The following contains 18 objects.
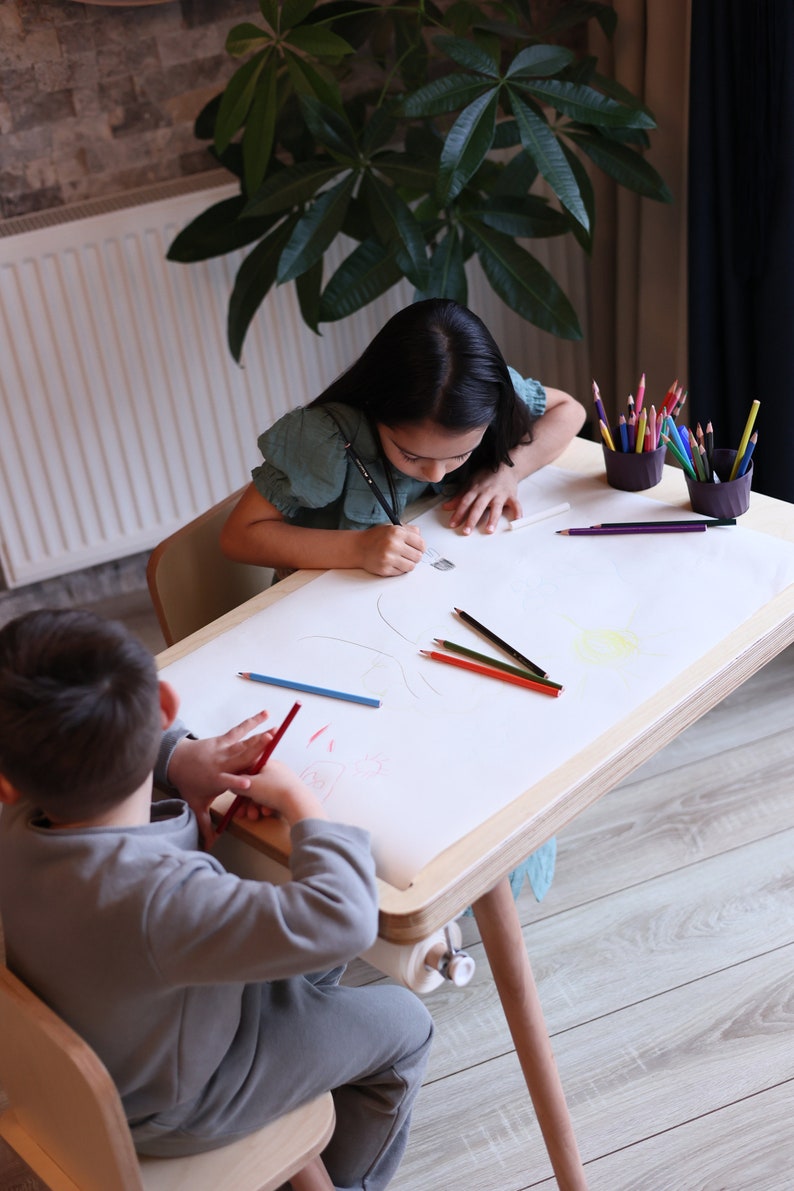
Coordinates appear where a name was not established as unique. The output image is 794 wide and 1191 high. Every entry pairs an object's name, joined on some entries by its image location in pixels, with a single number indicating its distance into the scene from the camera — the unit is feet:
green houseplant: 6.59
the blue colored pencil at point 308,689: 3.94
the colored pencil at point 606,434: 4.83
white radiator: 7.86
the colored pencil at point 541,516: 4.83
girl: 4.67
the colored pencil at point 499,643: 3.99
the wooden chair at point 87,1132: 2.90
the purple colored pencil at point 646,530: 4.60
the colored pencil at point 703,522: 4.62
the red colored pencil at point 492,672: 3.88
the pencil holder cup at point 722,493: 4.62
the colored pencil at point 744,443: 4.51
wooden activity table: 3.26
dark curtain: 6.81
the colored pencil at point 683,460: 4.72
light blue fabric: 5.57
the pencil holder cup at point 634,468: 4.85
